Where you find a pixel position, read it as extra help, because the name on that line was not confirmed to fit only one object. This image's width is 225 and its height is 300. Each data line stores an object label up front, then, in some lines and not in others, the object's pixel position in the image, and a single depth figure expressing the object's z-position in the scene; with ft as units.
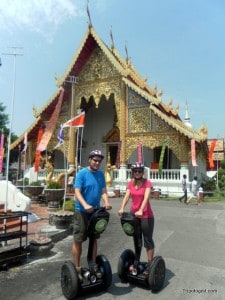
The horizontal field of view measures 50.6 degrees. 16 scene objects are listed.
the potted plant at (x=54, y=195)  30.61
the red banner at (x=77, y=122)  33.44
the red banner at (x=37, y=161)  44.57
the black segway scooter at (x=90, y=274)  8.97
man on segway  9.49
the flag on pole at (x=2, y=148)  41.45
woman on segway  10.00
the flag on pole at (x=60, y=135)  39.47
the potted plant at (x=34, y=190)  35.27
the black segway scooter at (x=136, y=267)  9.58
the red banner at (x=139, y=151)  44.07
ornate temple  43.56
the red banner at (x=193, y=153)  39.92
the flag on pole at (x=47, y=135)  33.57
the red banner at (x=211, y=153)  51.24
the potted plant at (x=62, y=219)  18.25
